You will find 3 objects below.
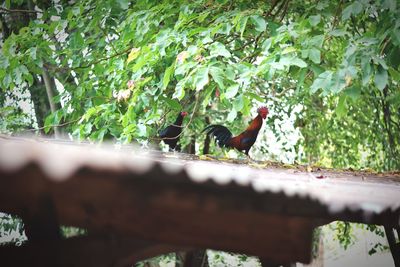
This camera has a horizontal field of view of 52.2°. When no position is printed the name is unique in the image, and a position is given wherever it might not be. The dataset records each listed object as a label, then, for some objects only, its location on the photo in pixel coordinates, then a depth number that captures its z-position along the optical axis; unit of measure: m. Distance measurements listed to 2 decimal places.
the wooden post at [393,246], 5.26
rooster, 5.64
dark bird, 5.92
